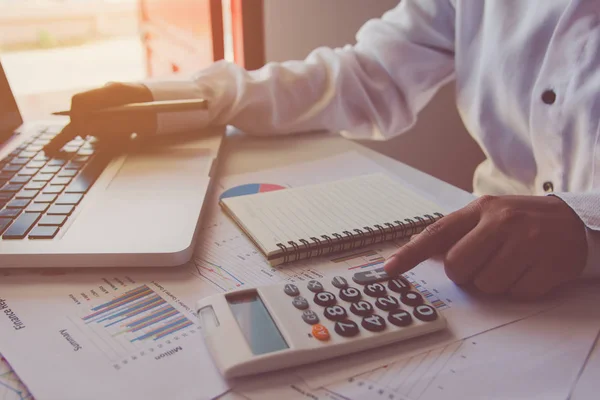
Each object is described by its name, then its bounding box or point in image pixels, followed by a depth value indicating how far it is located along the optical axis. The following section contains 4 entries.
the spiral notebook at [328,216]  0.41
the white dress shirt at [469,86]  0.55
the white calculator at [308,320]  0.29
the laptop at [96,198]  0.38
